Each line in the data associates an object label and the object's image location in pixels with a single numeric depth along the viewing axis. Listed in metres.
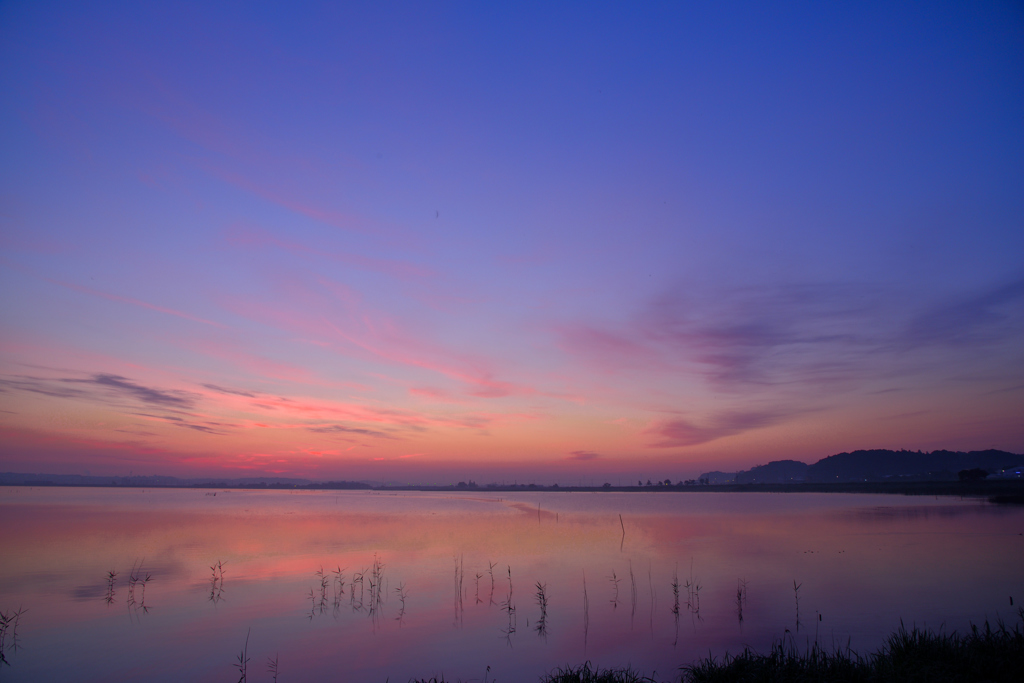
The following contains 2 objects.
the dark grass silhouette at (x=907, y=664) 9.25
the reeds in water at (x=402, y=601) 17.62
